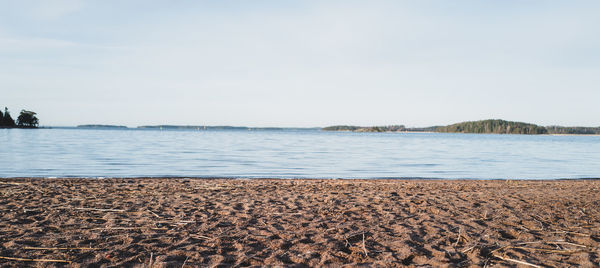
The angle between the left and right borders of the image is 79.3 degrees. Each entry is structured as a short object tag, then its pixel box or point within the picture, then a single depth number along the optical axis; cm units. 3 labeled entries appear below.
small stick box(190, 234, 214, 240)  584
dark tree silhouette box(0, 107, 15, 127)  10982
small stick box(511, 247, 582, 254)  537
